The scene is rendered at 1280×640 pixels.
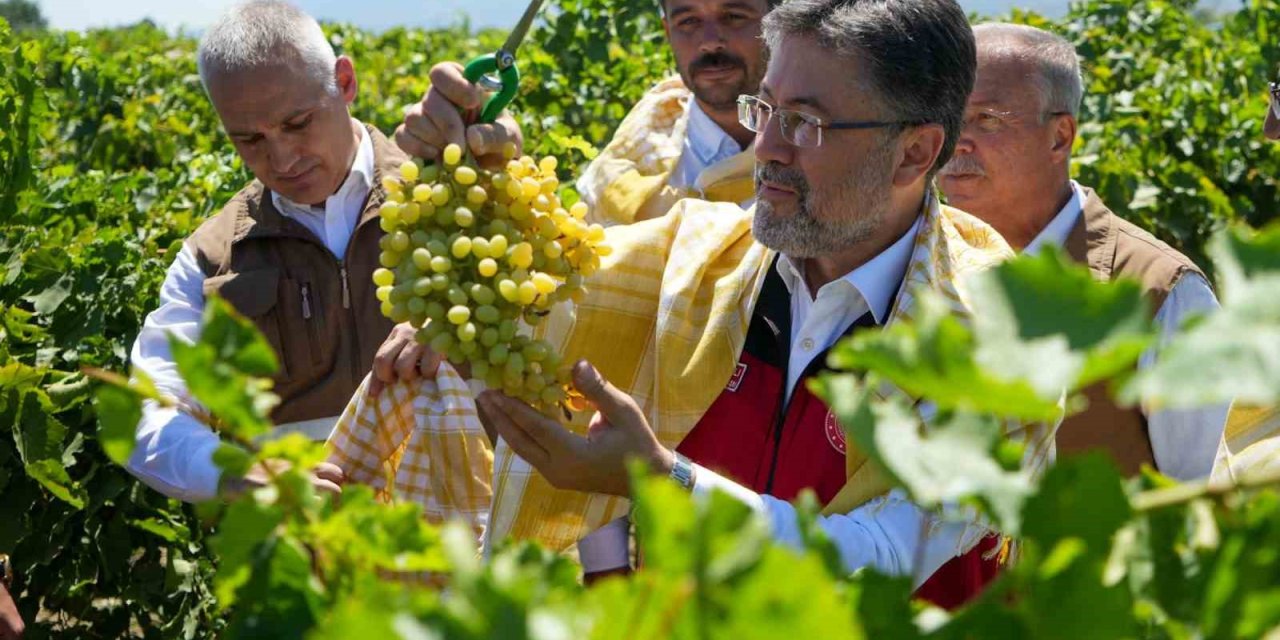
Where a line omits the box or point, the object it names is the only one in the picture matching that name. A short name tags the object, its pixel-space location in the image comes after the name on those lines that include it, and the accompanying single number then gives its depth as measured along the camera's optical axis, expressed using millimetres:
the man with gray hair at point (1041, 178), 2982
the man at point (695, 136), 3643
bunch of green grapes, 1898
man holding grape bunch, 2393
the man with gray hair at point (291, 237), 3078
